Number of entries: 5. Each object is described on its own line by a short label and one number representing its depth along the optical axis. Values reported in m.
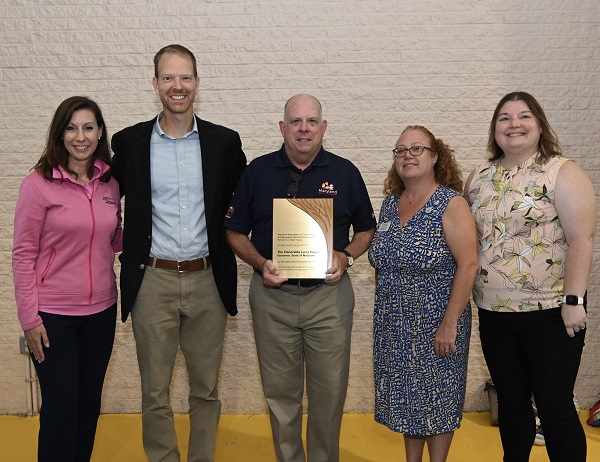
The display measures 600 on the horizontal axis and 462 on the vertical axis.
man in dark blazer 2.62
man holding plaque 2.55
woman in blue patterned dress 2.43
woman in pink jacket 2.36
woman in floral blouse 2.30
